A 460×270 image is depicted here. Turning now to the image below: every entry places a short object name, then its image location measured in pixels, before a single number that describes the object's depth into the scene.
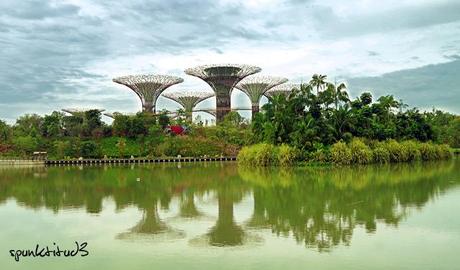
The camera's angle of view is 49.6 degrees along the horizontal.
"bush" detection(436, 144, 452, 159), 44.84
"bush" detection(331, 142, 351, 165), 36.53
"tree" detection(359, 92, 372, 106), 43.25
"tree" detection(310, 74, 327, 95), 40.06
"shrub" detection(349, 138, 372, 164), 36.91
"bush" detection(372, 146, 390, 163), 38.28
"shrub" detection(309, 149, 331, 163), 37.09
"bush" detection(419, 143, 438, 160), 42.92
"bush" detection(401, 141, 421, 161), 40.88
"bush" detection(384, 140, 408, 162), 39.50
